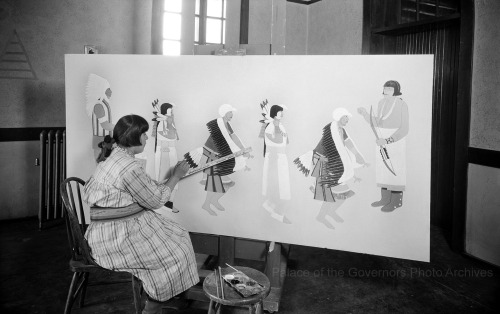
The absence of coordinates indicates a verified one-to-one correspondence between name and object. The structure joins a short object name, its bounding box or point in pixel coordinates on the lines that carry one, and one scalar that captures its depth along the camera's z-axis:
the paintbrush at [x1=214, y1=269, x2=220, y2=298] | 1.59
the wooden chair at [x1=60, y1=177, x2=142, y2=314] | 1.77
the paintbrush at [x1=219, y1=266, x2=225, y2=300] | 1.54
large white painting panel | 1.87
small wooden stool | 1.50
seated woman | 1.71
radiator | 3.49
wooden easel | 2.11
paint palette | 1.55
